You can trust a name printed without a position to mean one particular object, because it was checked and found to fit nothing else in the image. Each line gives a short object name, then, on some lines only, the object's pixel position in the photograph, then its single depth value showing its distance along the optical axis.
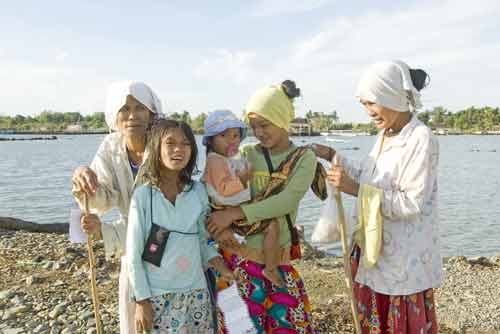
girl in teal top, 2.75
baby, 2.93
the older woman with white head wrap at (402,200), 2.72
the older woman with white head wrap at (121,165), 3.00
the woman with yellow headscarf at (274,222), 2.95
